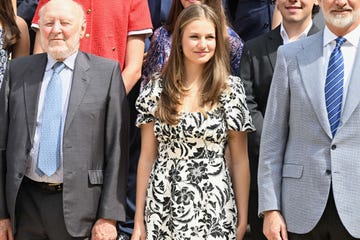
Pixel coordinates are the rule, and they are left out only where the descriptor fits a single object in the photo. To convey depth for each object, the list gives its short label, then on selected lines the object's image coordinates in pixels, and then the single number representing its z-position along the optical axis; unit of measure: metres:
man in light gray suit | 7.77
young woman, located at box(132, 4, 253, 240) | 8.87
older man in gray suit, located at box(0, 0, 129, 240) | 9.09
